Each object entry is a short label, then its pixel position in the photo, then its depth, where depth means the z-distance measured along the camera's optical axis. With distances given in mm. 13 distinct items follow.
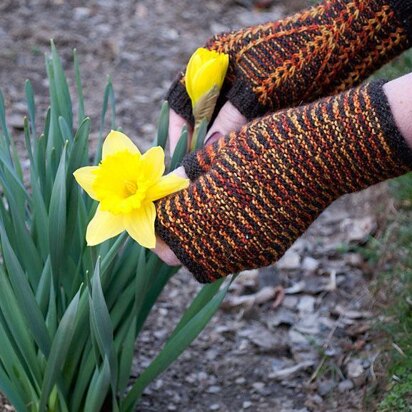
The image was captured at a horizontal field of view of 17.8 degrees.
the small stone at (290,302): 1484
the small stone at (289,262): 1552
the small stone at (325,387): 1317
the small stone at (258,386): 1332
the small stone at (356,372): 1306
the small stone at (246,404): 1299
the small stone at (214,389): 1327
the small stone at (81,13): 2191
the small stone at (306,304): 1474
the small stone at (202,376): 1349
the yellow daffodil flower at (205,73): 1069
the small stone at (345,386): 1312
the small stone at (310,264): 1547
